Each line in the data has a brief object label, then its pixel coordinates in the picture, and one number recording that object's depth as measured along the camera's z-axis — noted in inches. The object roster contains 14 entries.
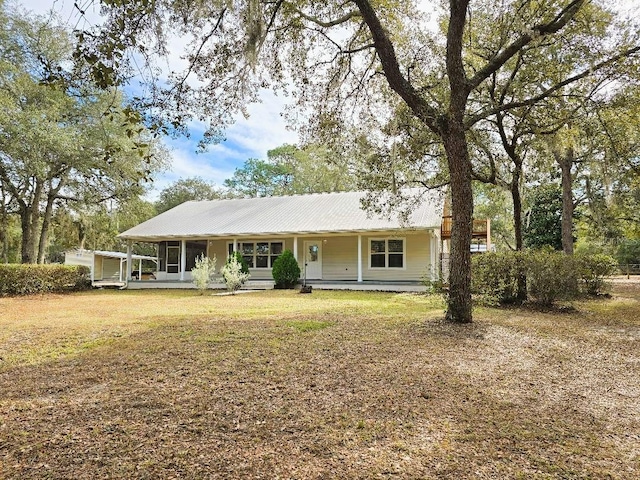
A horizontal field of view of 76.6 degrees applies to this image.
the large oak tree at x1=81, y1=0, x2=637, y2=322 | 212.5
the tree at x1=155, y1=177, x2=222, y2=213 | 1459.2
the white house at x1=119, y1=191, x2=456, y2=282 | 629.6
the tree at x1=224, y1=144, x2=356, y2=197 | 1373.0
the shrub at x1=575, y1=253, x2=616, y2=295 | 398.1
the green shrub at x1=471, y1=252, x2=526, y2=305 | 370.6
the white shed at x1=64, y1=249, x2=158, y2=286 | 786.8
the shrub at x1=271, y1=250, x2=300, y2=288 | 621.0
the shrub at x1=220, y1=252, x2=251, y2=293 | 563.8
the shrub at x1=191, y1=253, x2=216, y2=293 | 560.1
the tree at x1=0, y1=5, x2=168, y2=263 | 573.0
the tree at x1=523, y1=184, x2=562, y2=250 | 967.6
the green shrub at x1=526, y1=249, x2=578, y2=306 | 351.6
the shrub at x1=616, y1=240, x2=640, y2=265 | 1255.5
